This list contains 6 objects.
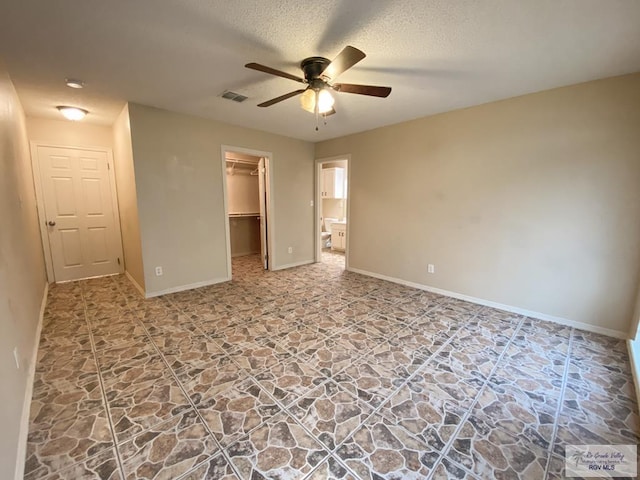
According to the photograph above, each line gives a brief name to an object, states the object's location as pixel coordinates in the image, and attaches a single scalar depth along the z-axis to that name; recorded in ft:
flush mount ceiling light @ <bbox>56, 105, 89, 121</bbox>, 11.09
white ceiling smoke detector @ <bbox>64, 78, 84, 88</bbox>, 8.53
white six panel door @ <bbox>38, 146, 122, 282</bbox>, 13.38
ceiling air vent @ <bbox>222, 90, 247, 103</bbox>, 9.62
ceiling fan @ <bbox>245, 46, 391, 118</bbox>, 6.23
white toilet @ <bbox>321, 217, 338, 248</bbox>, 24.21
